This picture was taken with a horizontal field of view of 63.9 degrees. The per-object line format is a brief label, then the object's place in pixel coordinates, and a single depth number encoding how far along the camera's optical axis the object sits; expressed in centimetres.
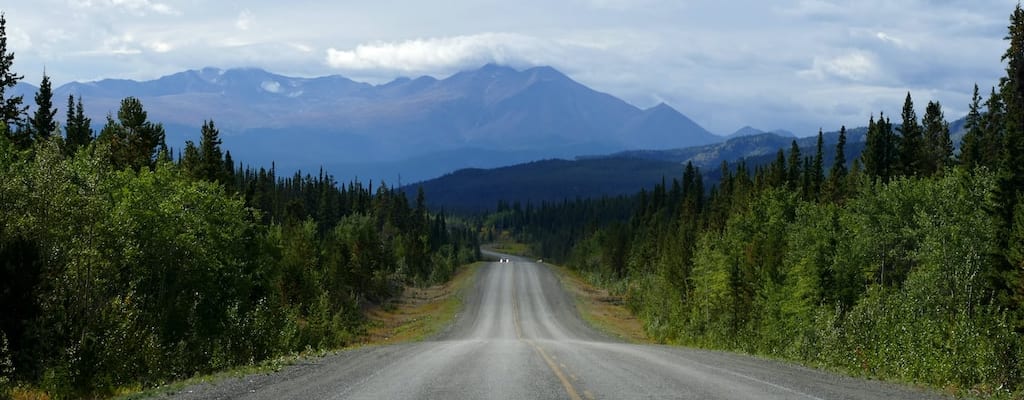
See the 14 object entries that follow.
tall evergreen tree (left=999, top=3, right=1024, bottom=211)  3878
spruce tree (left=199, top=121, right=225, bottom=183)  5034
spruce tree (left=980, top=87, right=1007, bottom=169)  6081
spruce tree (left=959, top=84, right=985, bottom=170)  5873
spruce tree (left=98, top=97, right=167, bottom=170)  4888
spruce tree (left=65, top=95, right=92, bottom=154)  6317
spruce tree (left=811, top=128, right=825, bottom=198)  9219
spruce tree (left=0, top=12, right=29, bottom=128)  4253
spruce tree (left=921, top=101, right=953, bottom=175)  7571
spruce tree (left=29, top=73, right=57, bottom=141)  5353
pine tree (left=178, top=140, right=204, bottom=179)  4794
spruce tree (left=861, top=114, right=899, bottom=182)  7900
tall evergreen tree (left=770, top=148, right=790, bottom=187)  9007
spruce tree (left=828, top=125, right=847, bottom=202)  8100
